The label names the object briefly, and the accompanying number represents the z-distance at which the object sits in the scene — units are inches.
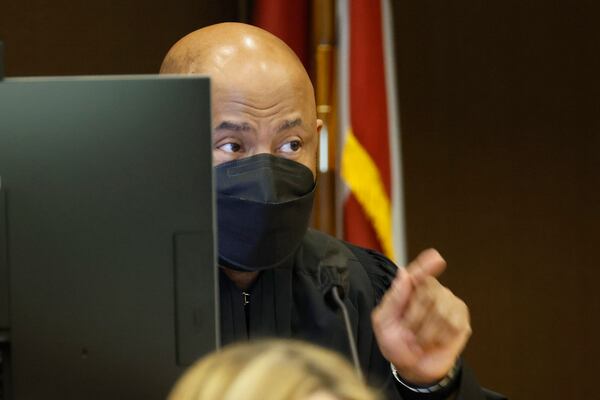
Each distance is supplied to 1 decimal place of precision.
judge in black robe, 132.8
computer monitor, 126.0
